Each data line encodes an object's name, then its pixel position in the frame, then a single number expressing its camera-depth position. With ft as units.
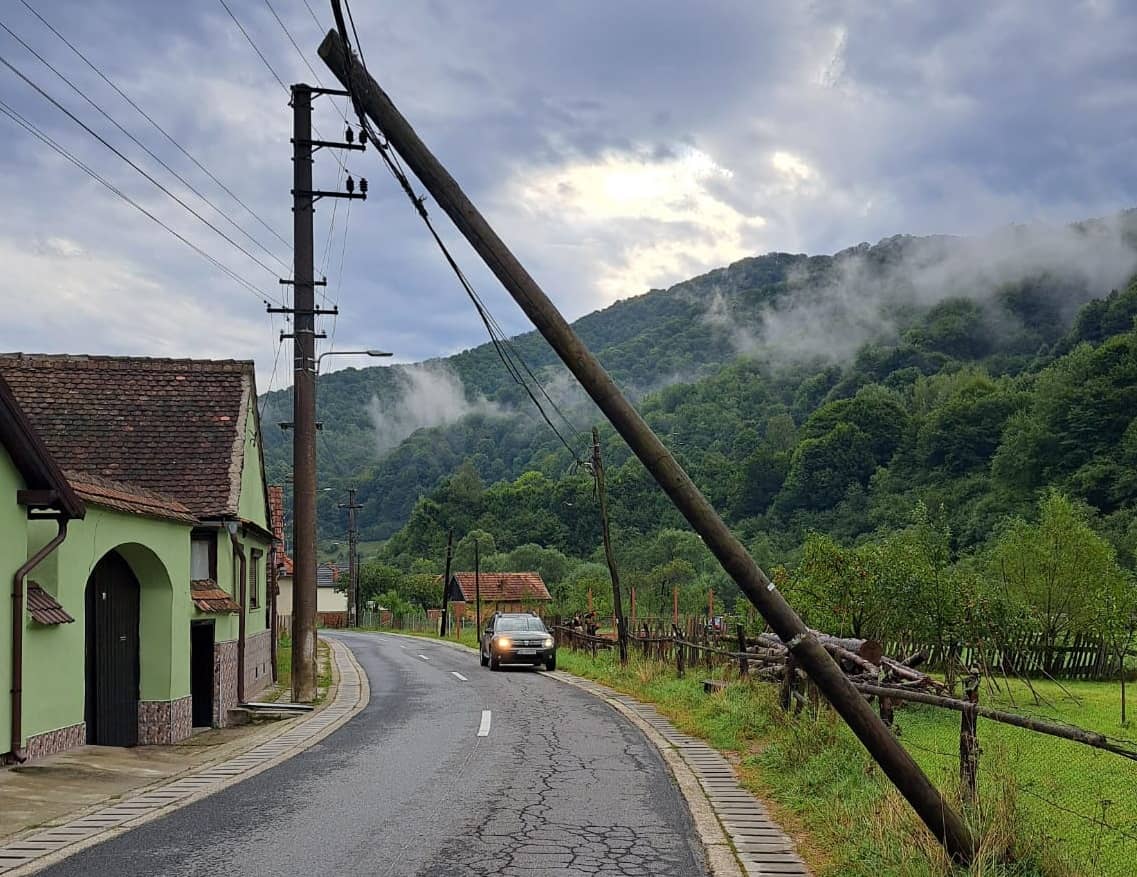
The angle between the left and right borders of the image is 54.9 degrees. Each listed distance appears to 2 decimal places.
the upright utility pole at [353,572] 240.12
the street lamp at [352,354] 73.46
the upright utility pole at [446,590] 209.24
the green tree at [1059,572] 97.81
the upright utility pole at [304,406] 65.26
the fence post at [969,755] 23.21
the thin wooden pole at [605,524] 103.96
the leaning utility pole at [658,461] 21.40
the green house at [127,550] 38.52
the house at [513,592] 255.70
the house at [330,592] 370.65
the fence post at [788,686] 44.80
